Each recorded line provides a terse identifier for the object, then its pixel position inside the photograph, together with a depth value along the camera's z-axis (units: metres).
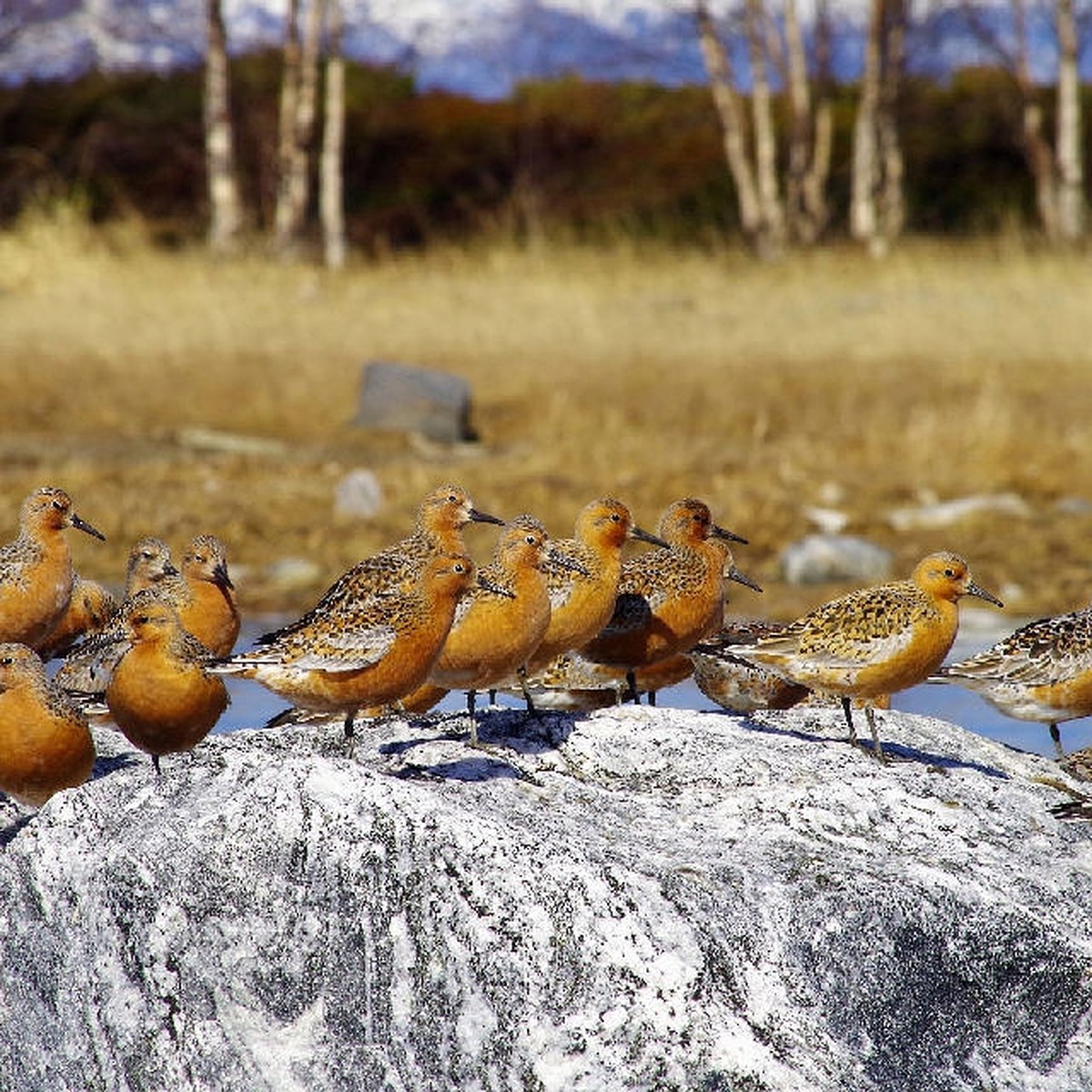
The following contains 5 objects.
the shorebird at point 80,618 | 19.00
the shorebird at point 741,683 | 17.72
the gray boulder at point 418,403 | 41.56
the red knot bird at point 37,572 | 17.67
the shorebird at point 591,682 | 17.31
